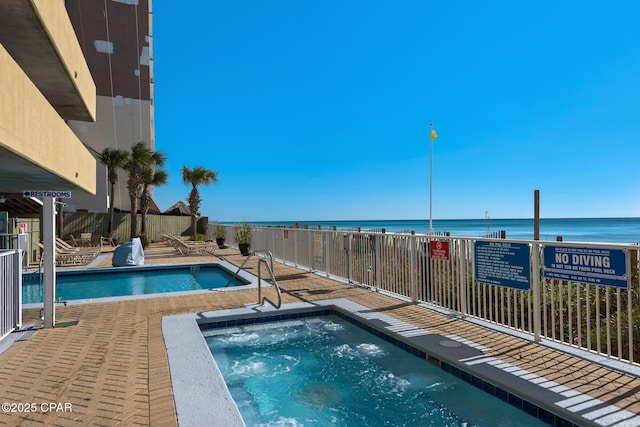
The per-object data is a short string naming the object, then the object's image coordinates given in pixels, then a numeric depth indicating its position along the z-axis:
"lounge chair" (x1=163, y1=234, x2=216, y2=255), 15.02
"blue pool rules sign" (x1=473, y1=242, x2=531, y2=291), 4.15
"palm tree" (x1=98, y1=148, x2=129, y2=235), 21.62
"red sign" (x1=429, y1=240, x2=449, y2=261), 5.25
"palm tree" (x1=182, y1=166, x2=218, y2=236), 24.97
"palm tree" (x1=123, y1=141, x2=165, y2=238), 21.58
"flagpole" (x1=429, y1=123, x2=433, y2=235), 23.11
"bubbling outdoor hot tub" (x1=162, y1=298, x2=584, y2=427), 2.71
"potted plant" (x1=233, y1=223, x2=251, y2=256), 14.34
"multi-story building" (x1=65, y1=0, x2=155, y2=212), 24.97
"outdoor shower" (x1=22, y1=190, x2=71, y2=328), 4.82
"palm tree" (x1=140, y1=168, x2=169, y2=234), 22.37
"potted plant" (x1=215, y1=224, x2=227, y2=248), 18.53
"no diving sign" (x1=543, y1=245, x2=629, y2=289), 3.30
